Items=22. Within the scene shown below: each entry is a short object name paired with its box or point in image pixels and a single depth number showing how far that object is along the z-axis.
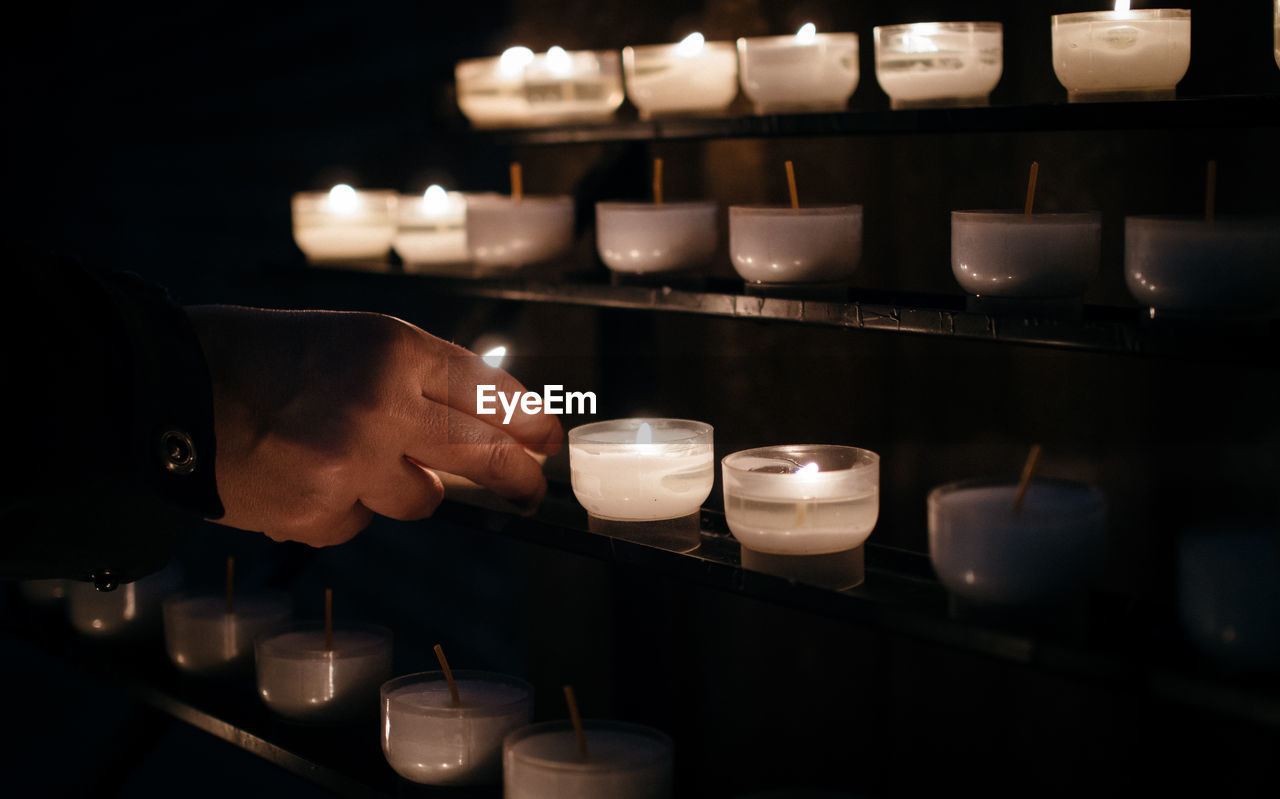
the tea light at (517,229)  1.40
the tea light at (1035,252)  0.94
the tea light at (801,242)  1.10
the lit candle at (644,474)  1.08
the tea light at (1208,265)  0.82
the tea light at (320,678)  1.36
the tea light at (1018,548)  0.83
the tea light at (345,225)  1.60
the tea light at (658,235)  1.24
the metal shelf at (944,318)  0.82
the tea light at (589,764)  1.07
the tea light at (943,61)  1.06
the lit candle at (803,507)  0.97
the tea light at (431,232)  1.52
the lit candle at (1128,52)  0.94
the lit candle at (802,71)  1.16
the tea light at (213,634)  1.52
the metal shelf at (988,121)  0.87
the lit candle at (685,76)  1.27
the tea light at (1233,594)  0.76
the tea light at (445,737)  1.20
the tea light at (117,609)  1.64
